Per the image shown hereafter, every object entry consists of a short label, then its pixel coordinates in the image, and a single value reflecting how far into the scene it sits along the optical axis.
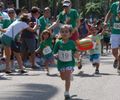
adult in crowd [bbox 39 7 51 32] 16.42
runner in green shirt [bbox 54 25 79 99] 10.07
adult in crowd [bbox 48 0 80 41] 13.63
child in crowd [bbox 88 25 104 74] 14.78
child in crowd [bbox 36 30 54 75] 14.92
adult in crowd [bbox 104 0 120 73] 14.38
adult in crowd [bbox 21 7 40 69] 16.66
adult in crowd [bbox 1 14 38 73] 14.87
